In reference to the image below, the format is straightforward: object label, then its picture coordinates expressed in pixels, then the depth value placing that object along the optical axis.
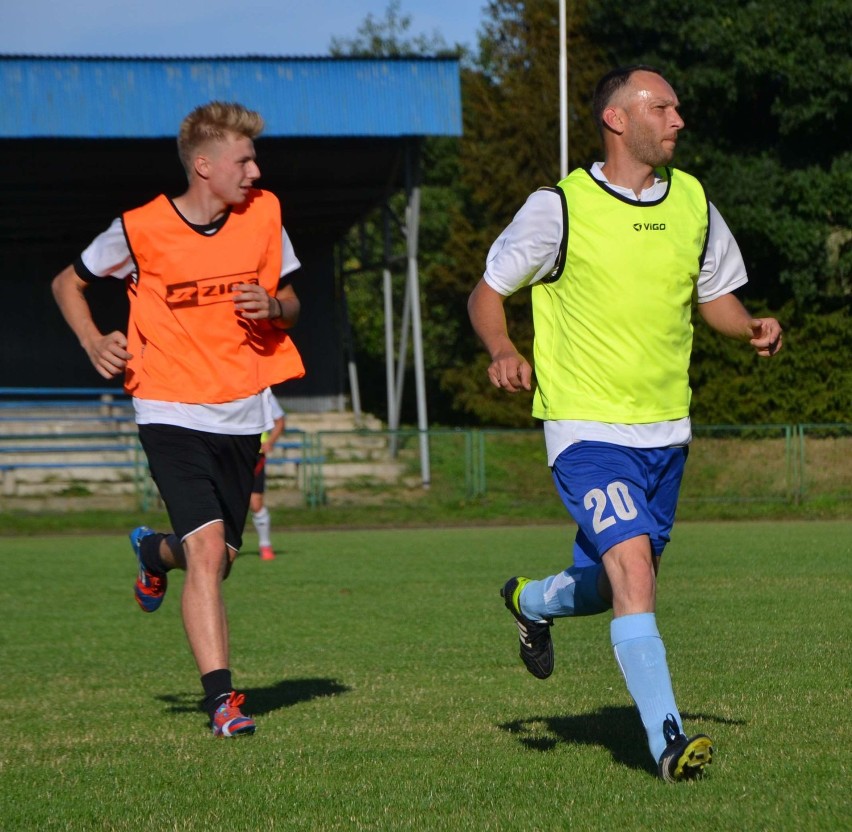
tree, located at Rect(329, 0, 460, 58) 68.00
